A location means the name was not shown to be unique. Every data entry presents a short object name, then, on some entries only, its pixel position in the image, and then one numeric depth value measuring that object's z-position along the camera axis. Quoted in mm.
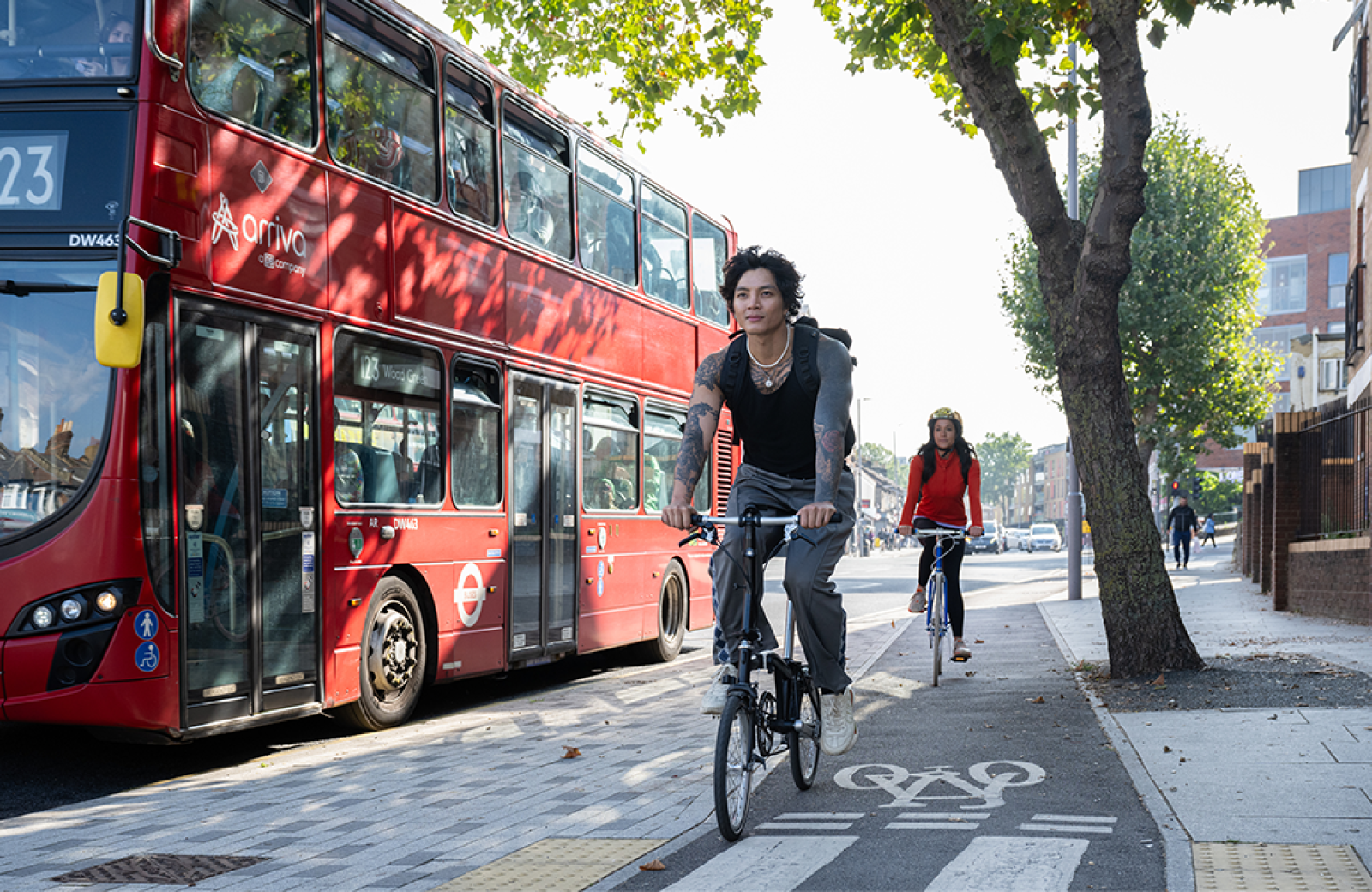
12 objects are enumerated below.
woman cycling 10039
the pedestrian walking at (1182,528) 35312
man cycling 5320
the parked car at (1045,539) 74944
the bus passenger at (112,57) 6840
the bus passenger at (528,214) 10578
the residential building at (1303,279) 68188
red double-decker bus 6602
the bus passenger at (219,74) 7184
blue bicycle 9953
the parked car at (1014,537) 84812
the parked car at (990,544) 73000
